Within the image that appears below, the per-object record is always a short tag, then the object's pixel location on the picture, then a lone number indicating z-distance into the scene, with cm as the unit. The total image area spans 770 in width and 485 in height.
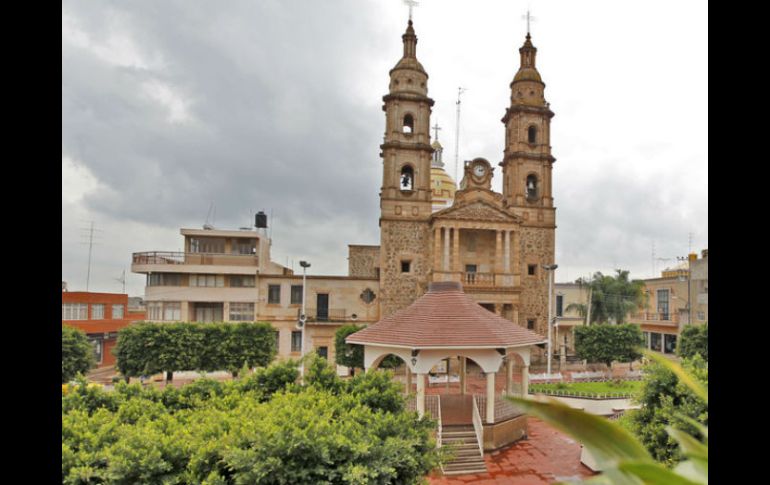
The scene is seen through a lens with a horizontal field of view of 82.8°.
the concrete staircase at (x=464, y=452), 1223
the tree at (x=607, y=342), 2619
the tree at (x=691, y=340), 2289
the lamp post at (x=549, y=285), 2645
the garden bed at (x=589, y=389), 1996
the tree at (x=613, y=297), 3338
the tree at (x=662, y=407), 793
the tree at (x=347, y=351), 2433
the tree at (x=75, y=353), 2183
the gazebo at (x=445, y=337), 1345
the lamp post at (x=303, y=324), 2380
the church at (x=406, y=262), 2809
